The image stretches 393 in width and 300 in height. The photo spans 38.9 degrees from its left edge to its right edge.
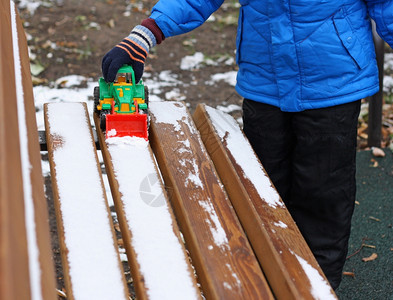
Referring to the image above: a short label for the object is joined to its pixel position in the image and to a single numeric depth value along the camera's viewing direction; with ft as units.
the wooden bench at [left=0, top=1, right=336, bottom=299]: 4.42
